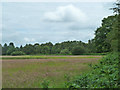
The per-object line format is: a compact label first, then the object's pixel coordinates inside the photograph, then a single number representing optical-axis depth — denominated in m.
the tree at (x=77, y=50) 58.28
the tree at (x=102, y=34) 35.19
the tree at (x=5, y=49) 76.12
